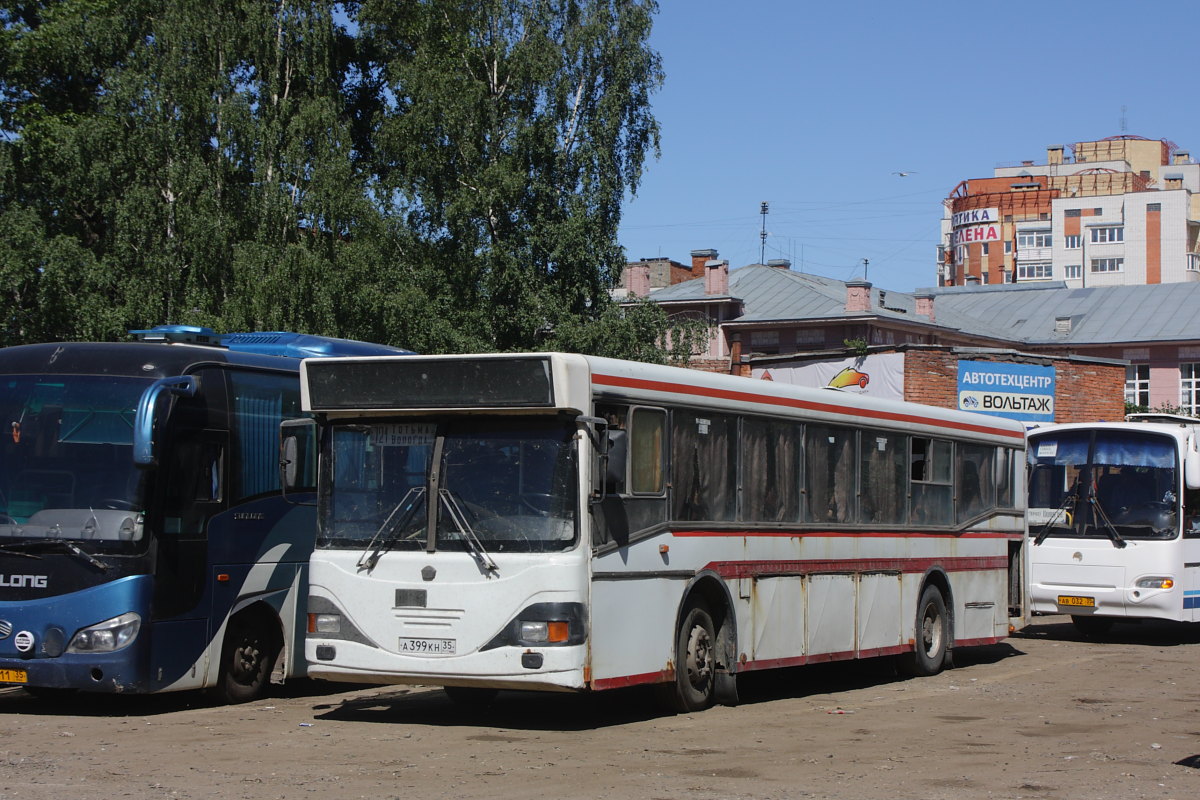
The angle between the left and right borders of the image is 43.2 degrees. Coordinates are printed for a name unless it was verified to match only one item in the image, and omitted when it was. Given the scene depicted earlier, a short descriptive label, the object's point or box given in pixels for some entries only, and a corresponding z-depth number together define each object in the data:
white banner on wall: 37.69
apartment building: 114.19
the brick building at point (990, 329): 39.97
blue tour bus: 11.37
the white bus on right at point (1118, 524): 20.83
